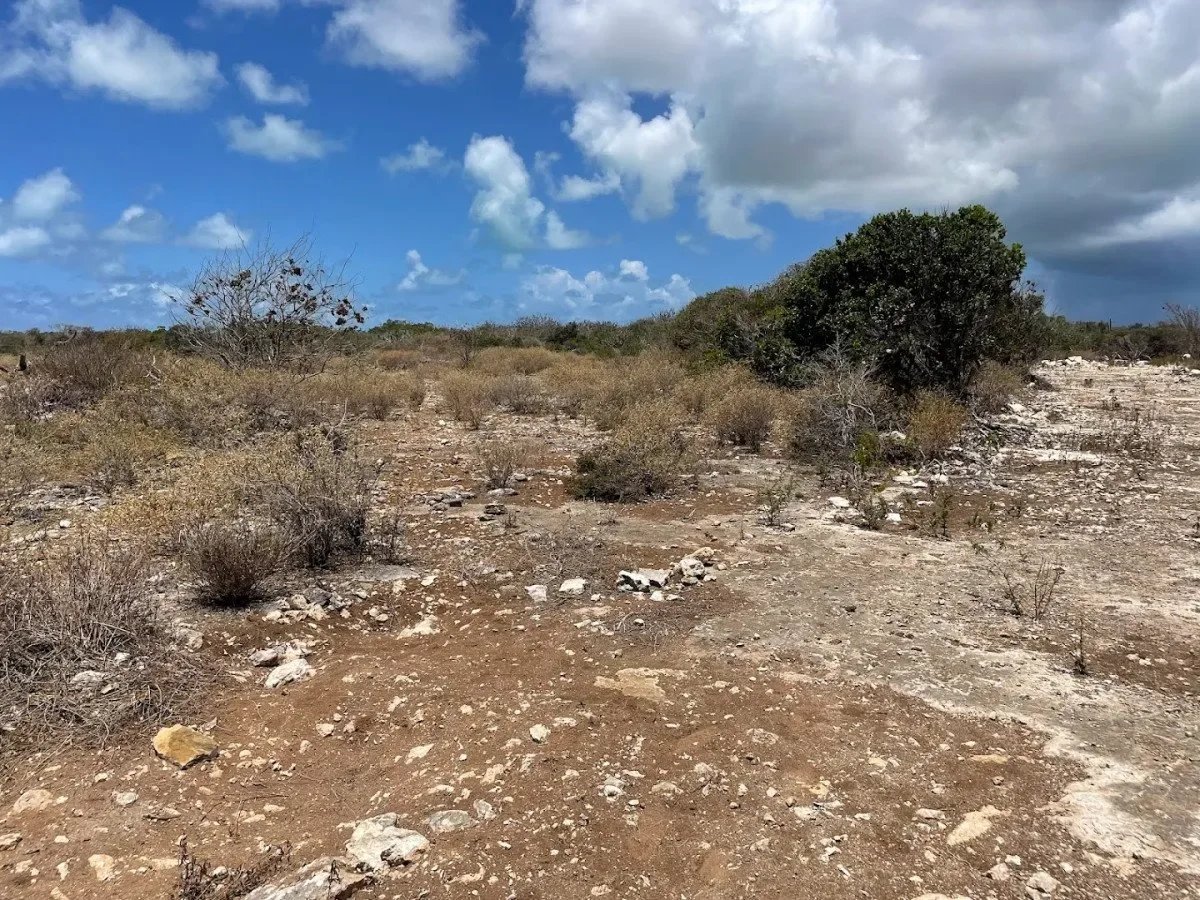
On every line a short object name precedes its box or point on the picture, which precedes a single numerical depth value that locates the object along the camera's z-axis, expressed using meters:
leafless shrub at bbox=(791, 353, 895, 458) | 10.21
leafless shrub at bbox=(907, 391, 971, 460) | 9.83
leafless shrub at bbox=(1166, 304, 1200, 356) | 27.66
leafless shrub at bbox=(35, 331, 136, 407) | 12.83
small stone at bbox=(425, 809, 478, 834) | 2.92
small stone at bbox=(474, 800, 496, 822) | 2.99
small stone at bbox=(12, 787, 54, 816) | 2.99
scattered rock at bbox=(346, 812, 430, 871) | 2.74
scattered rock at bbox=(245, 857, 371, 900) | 2.54
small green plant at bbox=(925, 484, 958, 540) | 6.74
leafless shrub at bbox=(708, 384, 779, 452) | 10.81
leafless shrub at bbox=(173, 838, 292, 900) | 2.57
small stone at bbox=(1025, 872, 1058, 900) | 2.58
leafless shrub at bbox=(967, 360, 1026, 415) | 13.24
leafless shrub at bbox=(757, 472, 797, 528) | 7.04
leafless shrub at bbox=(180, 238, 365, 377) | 12.38
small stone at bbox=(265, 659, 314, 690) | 4.04
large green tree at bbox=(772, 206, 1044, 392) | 12.18
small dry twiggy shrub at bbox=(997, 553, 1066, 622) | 4.94
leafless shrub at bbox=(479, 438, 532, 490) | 8.34
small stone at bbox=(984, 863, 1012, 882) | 2.66
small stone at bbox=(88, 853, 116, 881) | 2.68
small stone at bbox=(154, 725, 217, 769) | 3.31
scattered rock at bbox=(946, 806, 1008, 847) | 2.86
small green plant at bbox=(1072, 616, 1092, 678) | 4.13
